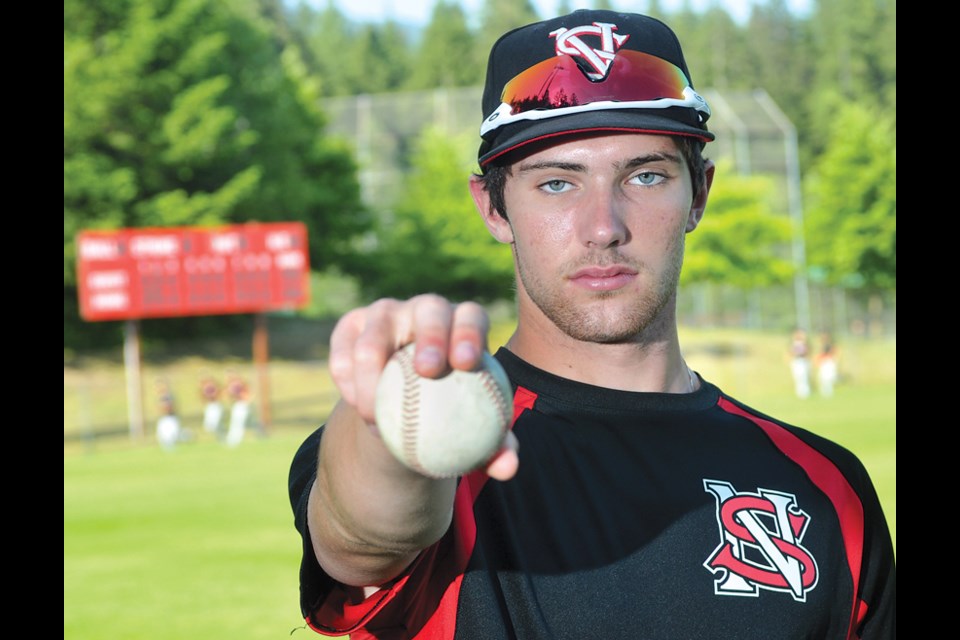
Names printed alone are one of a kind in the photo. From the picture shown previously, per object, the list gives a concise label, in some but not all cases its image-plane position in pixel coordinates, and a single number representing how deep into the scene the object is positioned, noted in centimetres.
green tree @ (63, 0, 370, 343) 4303
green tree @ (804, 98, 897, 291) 5469
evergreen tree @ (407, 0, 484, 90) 9769
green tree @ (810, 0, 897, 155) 10100
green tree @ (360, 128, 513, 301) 4931
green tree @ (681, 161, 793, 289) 5100
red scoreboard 2931
